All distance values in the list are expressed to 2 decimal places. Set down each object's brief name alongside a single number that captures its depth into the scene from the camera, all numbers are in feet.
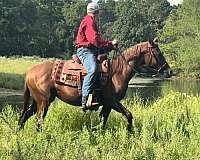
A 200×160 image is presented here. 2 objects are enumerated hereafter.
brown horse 48.03
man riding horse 46.51
